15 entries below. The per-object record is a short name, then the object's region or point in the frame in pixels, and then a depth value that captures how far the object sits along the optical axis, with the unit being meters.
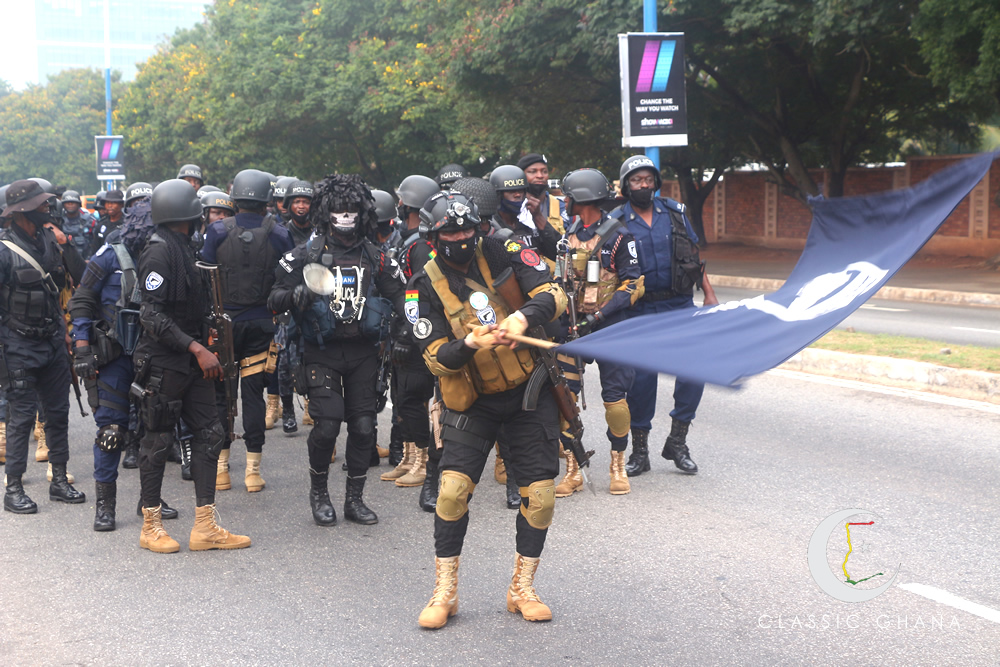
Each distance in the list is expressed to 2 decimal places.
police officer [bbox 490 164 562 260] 7.05
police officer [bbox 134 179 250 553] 5.68
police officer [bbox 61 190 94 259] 11.49
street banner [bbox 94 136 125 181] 38.72
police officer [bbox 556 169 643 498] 6.69
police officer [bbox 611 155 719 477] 6.84
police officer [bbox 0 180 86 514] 6.73
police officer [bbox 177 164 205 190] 11.18
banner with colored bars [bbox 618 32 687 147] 14.52
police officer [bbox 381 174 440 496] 6.41
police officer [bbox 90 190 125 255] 11.04
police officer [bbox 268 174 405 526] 6.01
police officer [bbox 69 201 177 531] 6.05
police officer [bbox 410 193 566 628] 4.61
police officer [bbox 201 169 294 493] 7.16
